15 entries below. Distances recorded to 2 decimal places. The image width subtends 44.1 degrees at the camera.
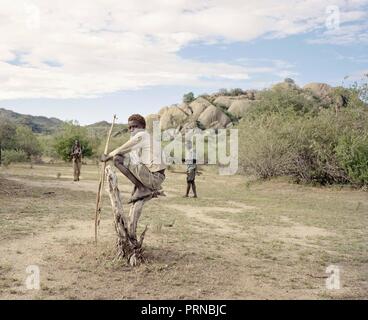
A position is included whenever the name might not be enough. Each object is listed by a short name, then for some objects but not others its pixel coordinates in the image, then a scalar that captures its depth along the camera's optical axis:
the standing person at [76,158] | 20.17
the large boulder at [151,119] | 60.26
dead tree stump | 6.56
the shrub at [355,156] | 17.95
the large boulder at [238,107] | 62.55
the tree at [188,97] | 69.70
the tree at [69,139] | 39.38
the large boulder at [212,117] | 59.47
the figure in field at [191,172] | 15.39
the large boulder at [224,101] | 66.69
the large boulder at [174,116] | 61.75
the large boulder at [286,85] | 47.73
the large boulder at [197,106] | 62.43
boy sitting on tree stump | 6.41
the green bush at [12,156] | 31.12
